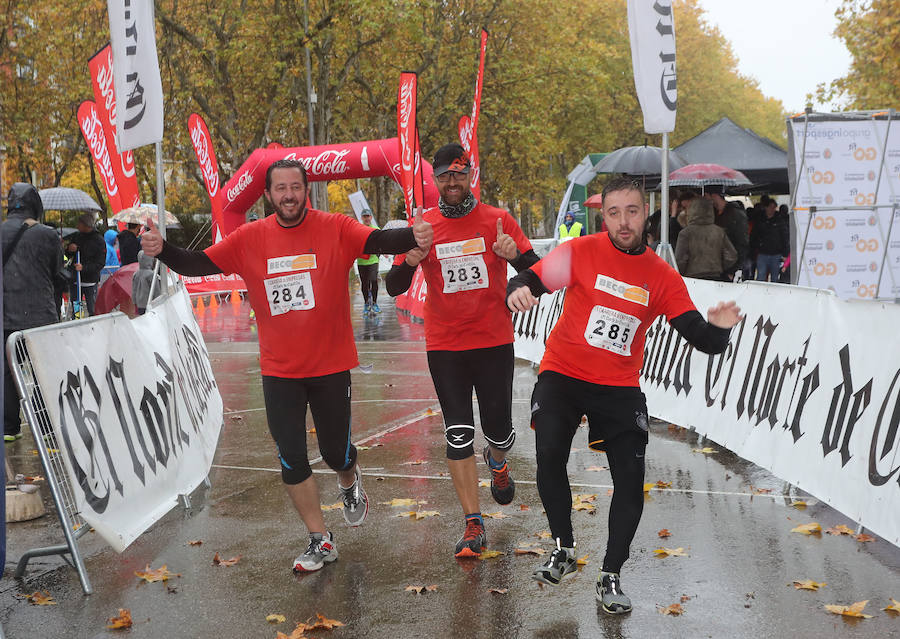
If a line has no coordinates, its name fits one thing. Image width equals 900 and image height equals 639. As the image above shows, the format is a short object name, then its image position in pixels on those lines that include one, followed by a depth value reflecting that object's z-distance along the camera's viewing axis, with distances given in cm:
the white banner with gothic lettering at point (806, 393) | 563
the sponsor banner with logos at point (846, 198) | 1434
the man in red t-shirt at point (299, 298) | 546
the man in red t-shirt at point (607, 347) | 487
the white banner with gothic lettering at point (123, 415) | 516
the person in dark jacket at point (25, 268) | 875
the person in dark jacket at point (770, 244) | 1791
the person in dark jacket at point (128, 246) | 1460
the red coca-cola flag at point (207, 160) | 2014
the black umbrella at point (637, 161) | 1958
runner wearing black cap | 582
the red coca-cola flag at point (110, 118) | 1233
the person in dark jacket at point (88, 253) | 1797
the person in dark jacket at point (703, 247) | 1234
